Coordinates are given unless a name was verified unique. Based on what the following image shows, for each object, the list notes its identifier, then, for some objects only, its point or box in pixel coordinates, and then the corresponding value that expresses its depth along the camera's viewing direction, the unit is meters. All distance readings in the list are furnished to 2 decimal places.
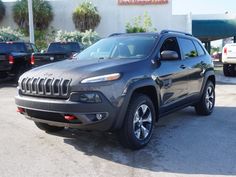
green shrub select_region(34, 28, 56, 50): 30.16
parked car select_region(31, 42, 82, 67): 13.12
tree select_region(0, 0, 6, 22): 30.80
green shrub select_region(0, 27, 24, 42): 23.88
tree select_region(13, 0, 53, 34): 30.25
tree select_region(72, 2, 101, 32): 30.33
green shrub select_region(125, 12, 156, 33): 30.42
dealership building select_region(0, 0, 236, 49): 31.28
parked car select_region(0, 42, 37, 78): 13.64
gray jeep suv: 4.77
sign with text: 31.22
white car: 15.73
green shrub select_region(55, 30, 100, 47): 27.03
